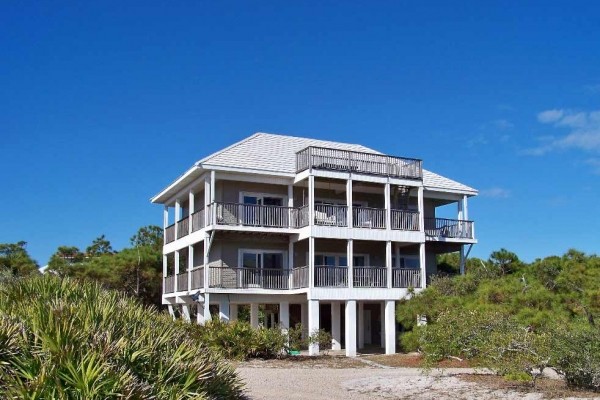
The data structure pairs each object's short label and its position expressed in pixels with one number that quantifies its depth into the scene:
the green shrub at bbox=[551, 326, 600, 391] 14.10
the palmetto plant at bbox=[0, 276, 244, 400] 8.00
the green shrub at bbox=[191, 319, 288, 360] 23.77
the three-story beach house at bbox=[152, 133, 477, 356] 28.03
